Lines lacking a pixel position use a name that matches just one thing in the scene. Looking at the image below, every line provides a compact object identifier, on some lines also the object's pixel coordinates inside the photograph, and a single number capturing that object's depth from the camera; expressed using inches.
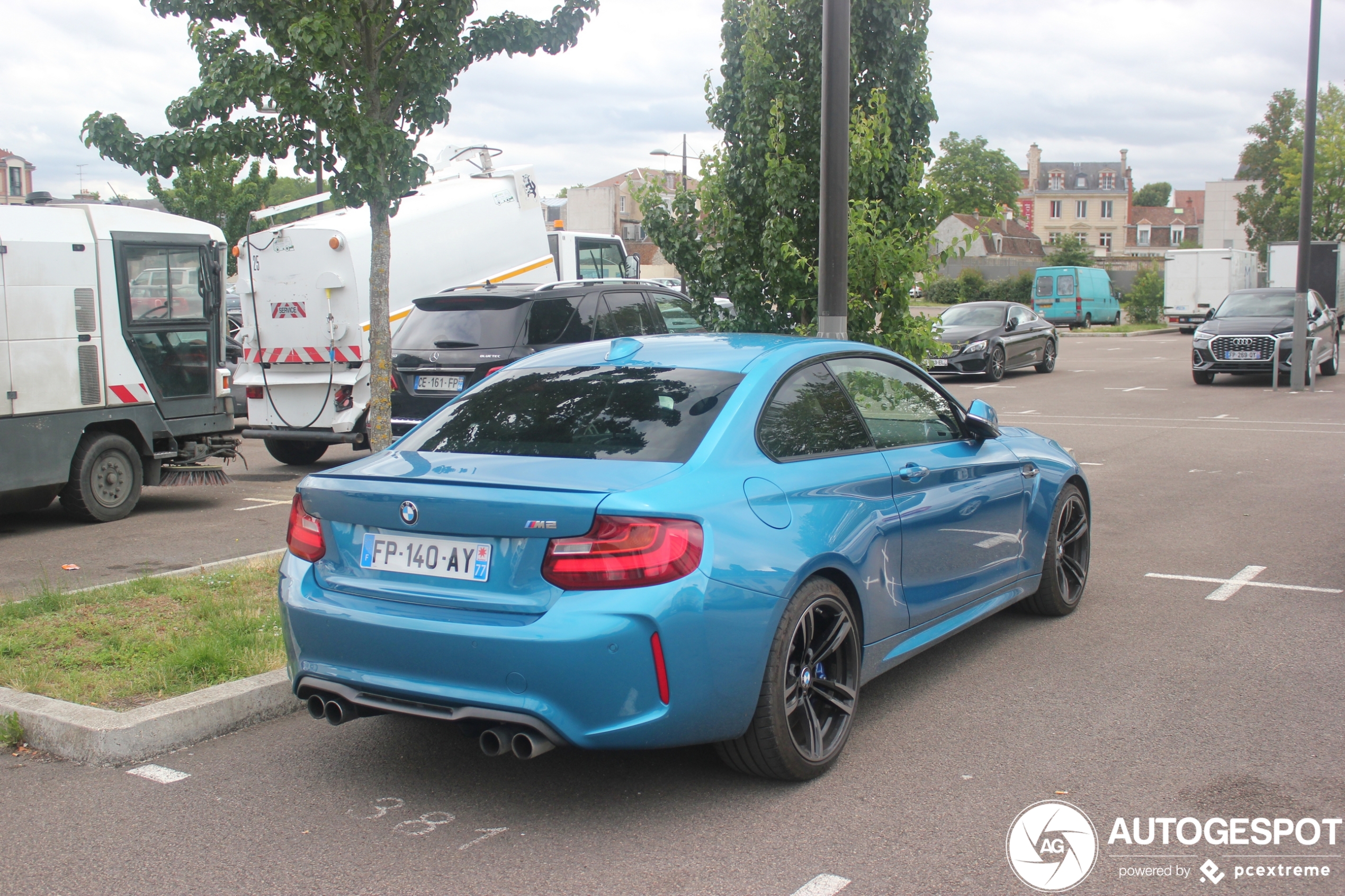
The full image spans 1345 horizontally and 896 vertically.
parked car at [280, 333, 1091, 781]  139.6
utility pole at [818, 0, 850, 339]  287.6
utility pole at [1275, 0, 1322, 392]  754.2
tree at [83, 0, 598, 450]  279.6
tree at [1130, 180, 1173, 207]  6446.9
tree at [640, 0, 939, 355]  331.9
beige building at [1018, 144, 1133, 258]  4968.0
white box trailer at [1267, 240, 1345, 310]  1307.8
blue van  1806.1
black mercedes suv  431.2
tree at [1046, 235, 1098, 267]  2878.9
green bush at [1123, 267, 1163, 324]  1930.4
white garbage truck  491.2
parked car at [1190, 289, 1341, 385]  826.2
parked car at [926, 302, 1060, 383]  916.6
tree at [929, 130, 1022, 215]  3964.1
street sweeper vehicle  354.3
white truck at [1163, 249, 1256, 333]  1649.9
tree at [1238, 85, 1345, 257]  1737.2
